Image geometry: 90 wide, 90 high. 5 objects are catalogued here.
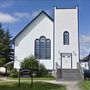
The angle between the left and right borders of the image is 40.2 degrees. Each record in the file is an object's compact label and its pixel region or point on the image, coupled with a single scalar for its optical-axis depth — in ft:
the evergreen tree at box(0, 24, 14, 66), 85.97
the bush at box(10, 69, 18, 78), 57.82
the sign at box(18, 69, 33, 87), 34.42
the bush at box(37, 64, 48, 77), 59.20
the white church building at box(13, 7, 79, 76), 60.31
